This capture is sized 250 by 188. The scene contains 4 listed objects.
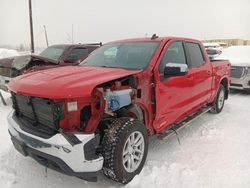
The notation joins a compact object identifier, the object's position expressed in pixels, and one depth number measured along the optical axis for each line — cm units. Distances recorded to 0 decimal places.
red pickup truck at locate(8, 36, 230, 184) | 192
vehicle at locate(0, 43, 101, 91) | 476
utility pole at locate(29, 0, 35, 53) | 1343
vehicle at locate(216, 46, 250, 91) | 621
